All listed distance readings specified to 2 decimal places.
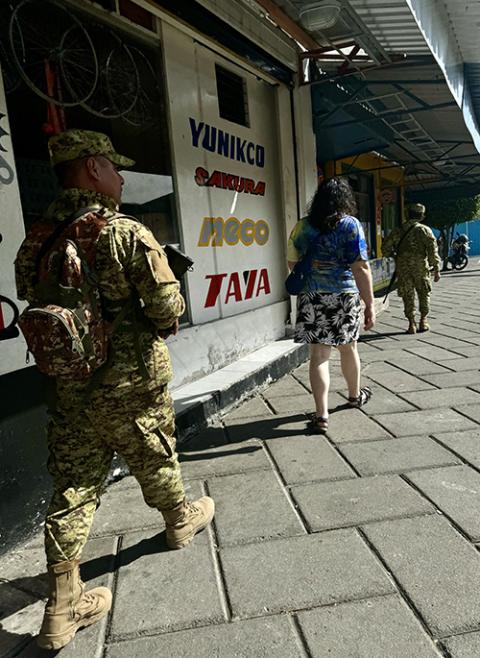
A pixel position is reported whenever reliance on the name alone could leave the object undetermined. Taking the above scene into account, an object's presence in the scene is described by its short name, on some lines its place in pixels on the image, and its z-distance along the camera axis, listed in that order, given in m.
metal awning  4.24
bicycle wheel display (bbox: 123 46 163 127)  3.74
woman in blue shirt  3.04
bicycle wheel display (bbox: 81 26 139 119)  3.40
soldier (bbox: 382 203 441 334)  6.32
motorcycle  17.25
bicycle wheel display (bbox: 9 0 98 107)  2.78
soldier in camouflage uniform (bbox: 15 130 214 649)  1.63
